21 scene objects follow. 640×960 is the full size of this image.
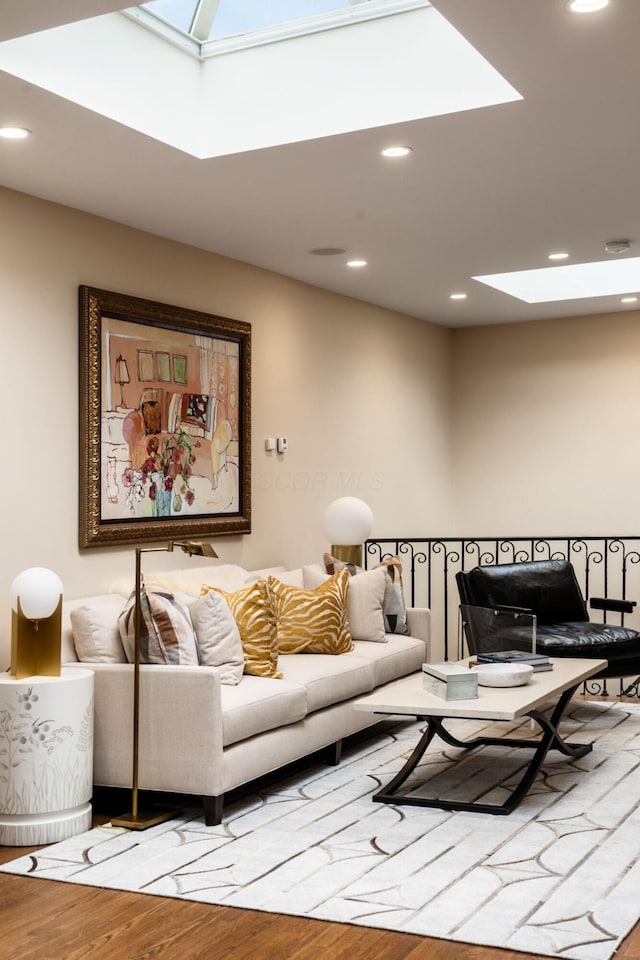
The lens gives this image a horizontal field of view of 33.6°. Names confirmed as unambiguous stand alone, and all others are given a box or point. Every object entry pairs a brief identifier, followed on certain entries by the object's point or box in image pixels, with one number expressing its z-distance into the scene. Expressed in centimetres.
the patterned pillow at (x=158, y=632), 436
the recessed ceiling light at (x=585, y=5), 307
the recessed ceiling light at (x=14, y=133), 399
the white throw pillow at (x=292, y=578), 618
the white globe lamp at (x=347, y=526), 678
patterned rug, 321
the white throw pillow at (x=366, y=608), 605
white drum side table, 398
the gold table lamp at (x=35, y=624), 412
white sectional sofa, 416
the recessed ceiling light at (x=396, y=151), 429
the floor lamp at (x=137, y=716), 415
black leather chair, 577
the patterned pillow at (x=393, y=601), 630
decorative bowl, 463
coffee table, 421
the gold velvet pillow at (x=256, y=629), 488
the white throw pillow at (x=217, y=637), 465
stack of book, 503
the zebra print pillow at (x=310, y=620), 554
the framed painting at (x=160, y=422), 515
